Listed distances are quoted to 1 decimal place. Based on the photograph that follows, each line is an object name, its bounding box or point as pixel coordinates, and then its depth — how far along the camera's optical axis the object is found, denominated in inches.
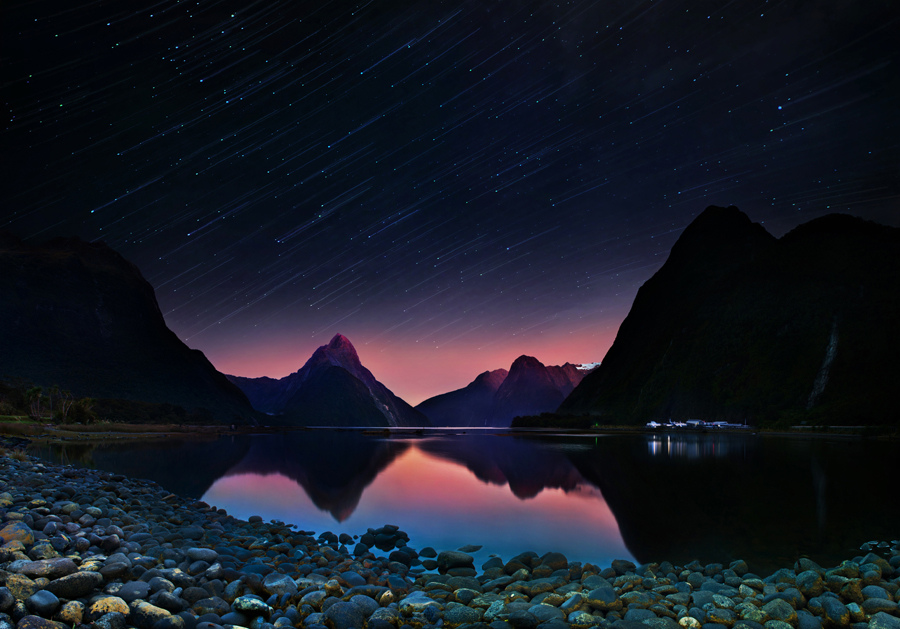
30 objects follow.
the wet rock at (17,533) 300.0
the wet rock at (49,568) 253.9
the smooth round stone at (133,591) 257.3
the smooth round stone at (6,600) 221.6
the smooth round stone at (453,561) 459.8
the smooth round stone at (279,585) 315.0
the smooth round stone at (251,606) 277.8
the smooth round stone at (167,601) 258.4
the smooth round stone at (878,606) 309.4
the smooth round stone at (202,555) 361.4
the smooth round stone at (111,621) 225.6
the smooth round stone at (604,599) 313.1
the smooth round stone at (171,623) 232.5
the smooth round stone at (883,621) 286.4
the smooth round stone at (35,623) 210.4
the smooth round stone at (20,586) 234.5
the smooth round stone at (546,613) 289.4
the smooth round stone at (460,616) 292.5
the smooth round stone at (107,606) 234.5
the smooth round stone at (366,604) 295.0
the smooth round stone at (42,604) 227.8
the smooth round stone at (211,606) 276.7
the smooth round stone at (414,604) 303.7
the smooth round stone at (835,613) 303.1
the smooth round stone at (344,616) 276.7
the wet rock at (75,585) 241.9
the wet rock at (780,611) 298.8
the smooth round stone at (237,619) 265.5
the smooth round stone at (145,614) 238.7
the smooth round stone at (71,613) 227.0
